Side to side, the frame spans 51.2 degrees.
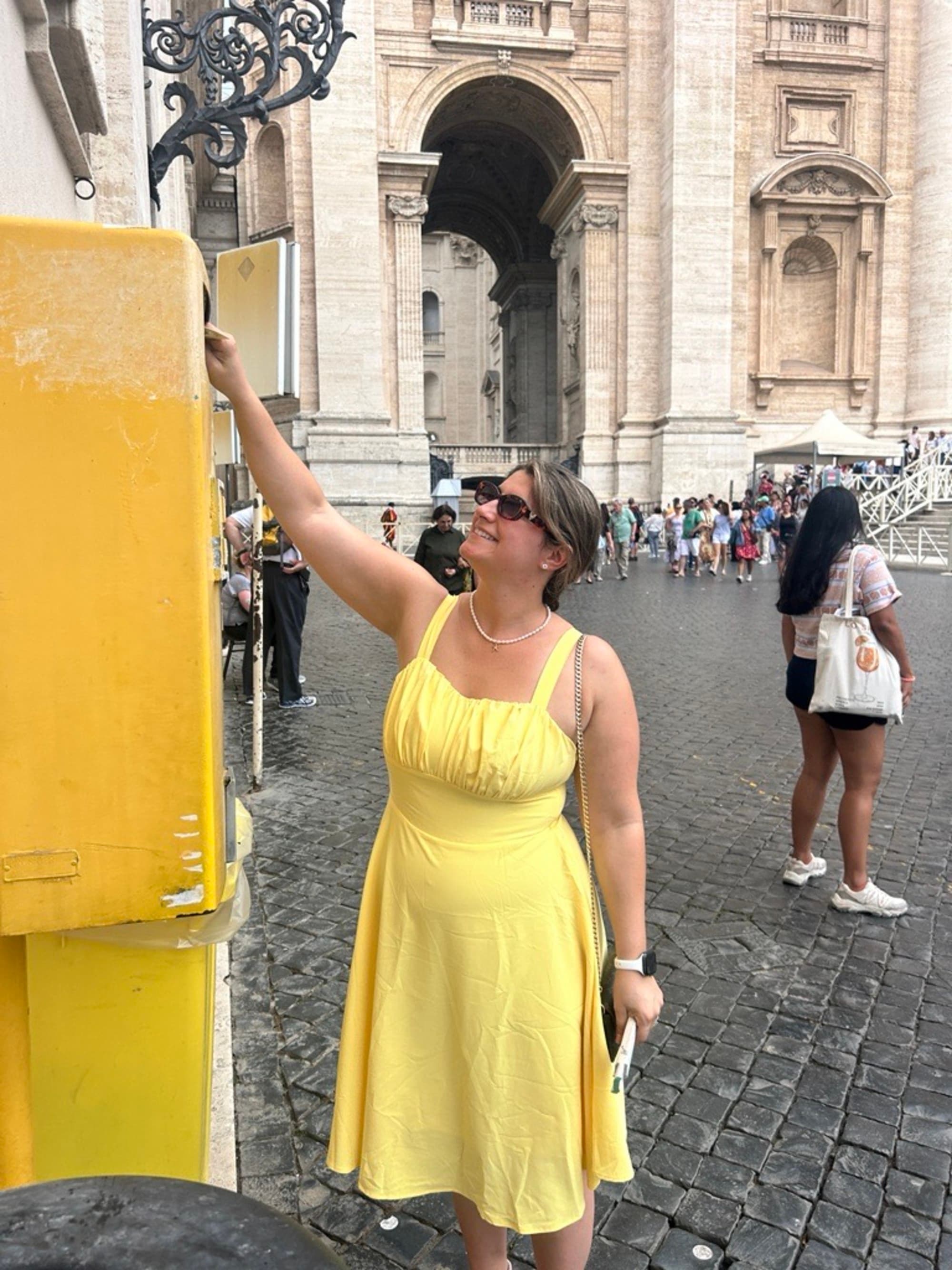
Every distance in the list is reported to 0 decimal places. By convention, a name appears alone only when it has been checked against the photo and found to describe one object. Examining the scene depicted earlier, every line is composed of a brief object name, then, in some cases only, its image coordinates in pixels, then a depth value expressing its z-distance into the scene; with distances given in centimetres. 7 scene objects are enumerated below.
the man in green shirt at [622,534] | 2064
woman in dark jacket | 976
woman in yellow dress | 184
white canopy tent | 2131
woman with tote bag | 402
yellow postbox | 139
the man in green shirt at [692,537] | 2069
